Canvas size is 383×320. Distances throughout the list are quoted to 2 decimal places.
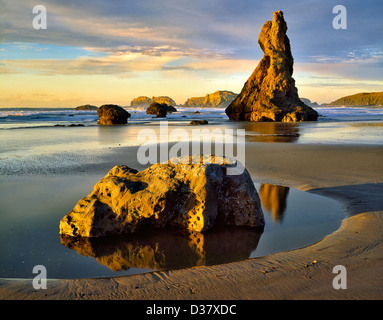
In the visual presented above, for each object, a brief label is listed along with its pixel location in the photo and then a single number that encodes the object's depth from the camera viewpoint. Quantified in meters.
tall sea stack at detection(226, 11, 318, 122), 36.66
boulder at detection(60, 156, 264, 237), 4.46
